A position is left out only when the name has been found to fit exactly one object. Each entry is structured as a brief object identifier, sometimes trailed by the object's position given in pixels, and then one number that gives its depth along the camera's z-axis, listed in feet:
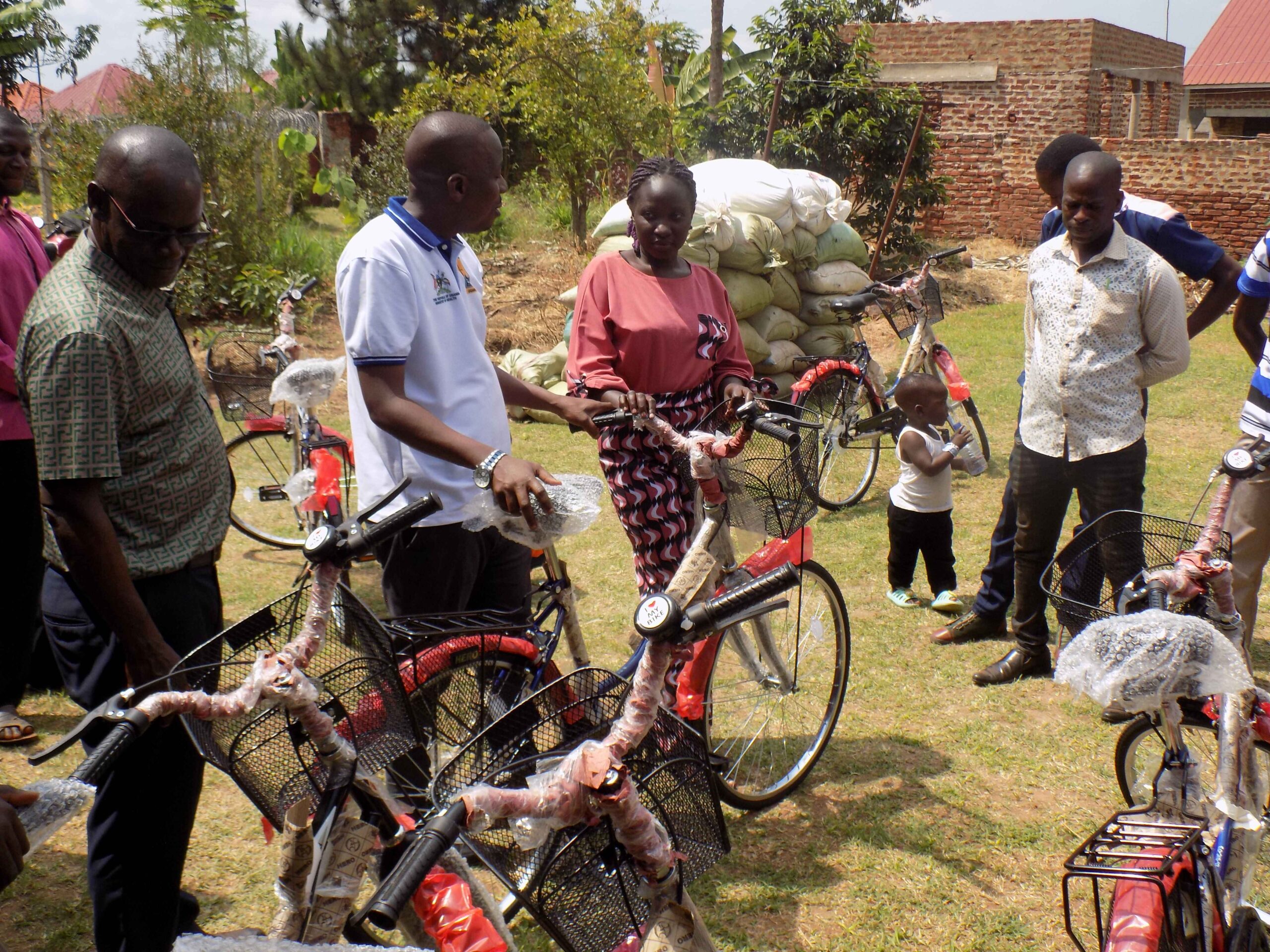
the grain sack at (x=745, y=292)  25.76
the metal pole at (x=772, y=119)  33.86
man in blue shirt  13.42
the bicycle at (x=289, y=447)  16.76
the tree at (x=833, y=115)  42.19
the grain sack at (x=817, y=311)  28.12
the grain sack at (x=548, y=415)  26.86
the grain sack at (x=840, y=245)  28.73
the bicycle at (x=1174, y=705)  6.16
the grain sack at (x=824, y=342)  28.48
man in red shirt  11.23
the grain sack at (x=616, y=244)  24.46
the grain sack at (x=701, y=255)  24.34
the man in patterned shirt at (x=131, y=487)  6.57
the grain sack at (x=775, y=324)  27.09
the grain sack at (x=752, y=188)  26.40
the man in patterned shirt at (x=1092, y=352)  12.00
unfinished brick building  45.21
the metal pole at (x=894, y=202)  37.60
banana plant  56.80
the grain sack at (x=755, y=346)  26.25
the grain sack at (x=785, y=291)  27.17
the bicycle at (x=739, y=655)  8.39
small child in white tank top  15.69
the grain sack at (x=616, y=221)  25.27
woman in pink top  10.52
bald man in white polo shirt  8.21
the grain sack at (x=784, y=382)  27.07
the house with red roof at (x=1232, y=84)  68.44
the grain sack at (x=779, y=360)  27.12
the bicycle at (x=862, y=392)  21.50
